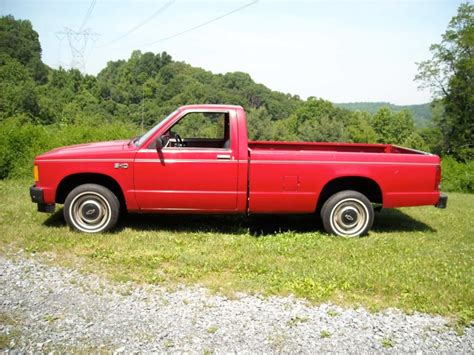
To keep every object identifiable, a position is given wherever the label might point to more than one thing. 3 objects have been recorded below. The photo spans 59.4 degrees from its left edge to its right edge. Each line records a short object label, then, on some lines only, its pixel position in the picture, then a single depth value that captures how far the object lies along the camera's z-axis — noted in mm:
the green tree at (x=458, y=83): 37375
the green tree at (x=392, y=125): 81188
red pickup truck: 6113
